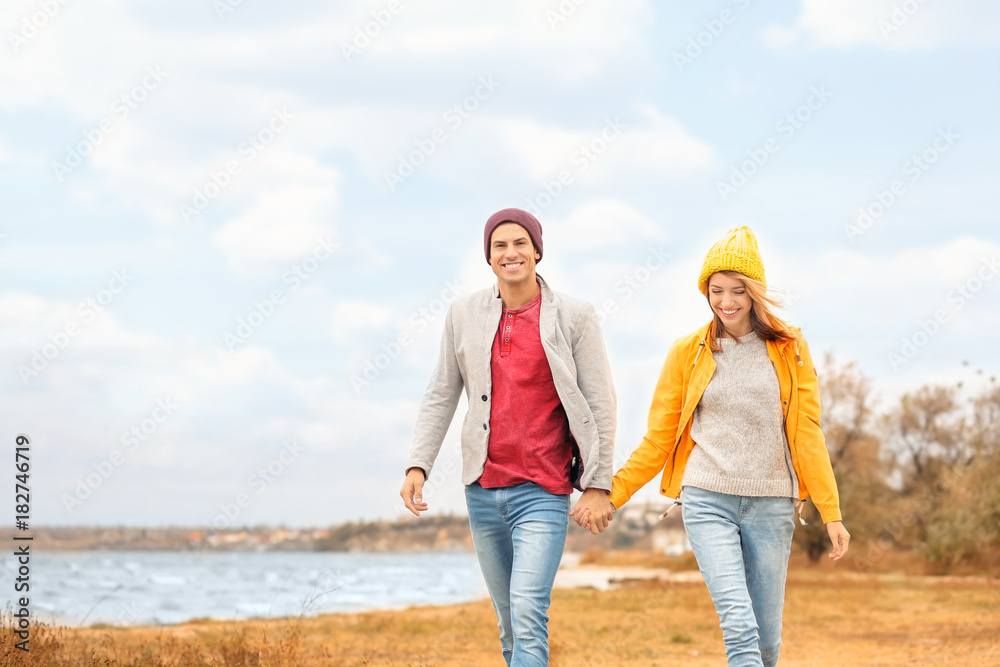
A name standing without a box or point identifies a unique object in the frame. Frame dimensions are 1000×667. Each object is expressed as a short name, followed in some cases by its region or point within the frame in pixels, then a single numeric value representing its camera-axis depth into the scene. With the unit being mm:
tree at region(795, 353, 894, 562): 31531
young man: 4305
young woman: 4391
